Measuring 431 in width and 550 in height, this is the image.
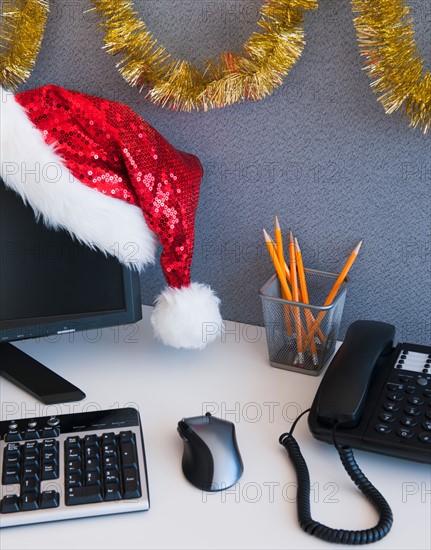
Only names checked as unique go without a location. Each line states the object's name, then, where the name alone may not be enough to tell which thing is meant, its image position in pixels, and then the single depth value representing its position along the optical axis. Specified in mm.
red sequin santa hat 694
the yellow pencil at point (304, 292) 787
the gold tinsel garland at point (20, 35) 849
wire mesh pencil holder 786
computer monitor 742
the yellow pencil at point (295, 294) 790
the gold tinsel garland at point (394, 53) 677
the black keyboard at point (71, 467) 575
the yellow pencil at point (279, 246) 818
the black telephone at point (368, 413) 581
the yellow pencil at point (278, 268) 810
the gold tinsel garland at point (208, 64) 738
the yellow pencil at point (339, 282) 789
